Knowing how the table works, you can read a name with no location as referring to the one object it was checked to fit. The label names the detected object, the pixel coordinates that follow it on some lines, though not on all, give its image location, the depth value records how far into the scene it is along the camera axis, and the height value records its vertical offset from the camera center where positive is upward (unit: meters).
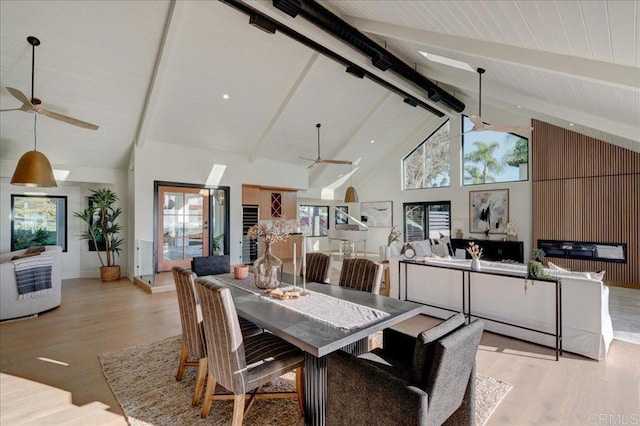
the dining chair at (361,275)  2.90 -0.59
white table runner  1.99 -0.69
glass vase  2.75 -0.51
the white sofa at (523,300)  3.16 -1.04
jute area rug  2.23 -1.50
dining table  1.78 -0.69
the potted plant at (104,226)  6.69 -0.24
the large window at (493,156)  7.96 +1.68
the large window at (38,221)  6.42 -0.13
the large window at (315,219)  11.51 -0.11
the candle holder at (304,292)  2.61 -0.67
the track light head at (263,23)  4.47 +2.92
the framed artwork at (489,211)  8.16 +0.16
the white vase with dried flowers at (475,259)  4.00 -0.58
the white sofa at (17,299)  4.23 -1.24
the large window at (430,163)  9.48 +1.74
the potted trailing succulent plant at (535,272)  3.40 -0.64
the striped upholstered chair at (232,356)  1.85 -0.99
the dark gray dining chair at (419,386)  1.41 -0.86
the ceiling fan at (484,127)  4.97 +1.55
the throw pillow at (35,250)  5.30 -0.61
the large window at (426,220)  9.38 -0.12
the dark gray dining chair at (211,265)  3.66 -0.62
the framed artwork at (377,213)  10.76 +0.12
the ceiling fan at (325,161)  7.42 +1.38
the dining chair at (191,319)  2.30 -0.82
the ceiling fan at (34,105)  3.87 +1.46
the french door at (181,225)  6.96 -0.23
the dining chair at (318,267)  3.37 -0.59
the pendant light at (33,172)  4.48 +0.66
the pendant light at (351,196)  8.67 +0.58
